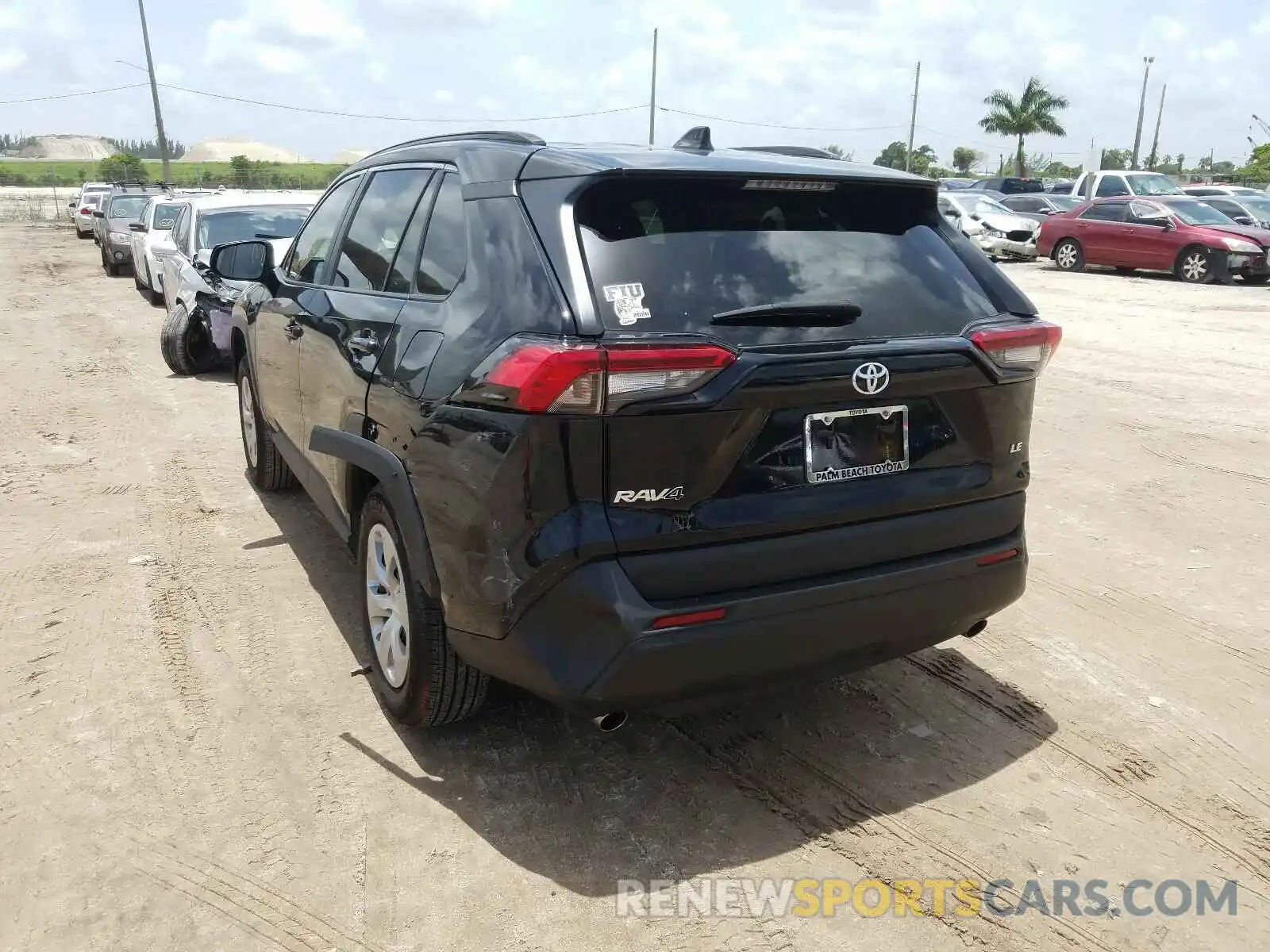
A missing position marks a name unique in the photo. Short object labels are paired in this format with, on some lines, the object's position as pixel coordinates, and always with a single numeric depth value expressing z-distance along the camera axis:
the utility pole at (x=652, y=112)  53.69
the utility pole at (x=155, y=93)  41.21
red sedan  17.86
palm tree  57.50
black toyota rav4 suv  2.64
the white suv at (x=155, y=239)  14.91
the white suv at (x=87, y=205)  30.61
